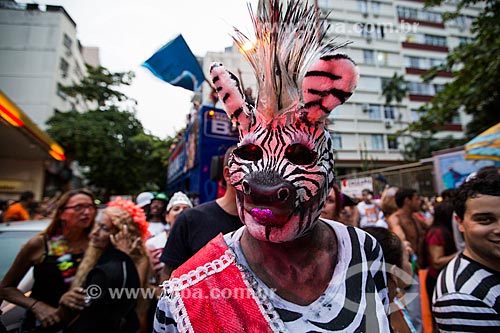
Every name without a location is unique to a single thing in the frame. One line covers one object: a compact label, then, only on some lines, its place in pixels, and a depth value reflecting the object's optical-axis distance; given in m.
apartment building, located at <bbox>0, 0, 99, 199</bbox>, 16.52
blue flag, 3.97
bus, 5.95
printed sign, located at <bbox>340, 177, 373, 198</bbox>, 8.99
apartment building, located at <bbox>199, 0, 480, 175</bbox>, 32.06
